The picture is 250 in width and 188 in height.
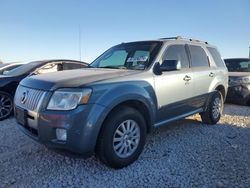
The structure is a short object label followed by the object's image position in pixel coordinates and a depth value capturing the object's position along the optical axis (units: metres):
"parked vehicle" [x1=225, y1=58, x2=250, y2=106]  6.05
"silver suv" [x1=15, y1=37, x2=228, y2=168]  2.33
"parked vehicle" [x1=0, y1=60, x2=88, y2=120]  4.67
